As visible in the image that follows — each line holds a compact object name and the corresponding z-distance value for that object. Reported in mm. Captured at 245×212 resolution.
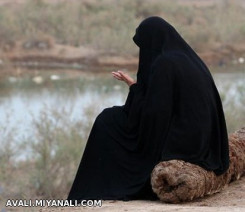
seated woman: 11445
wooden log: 10937
